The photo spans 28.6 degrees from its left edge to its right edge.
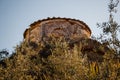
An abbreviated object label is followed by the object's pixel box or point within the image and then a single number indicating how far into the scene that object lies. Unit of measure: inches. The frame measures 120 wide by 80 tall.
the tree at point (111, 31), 418.3
